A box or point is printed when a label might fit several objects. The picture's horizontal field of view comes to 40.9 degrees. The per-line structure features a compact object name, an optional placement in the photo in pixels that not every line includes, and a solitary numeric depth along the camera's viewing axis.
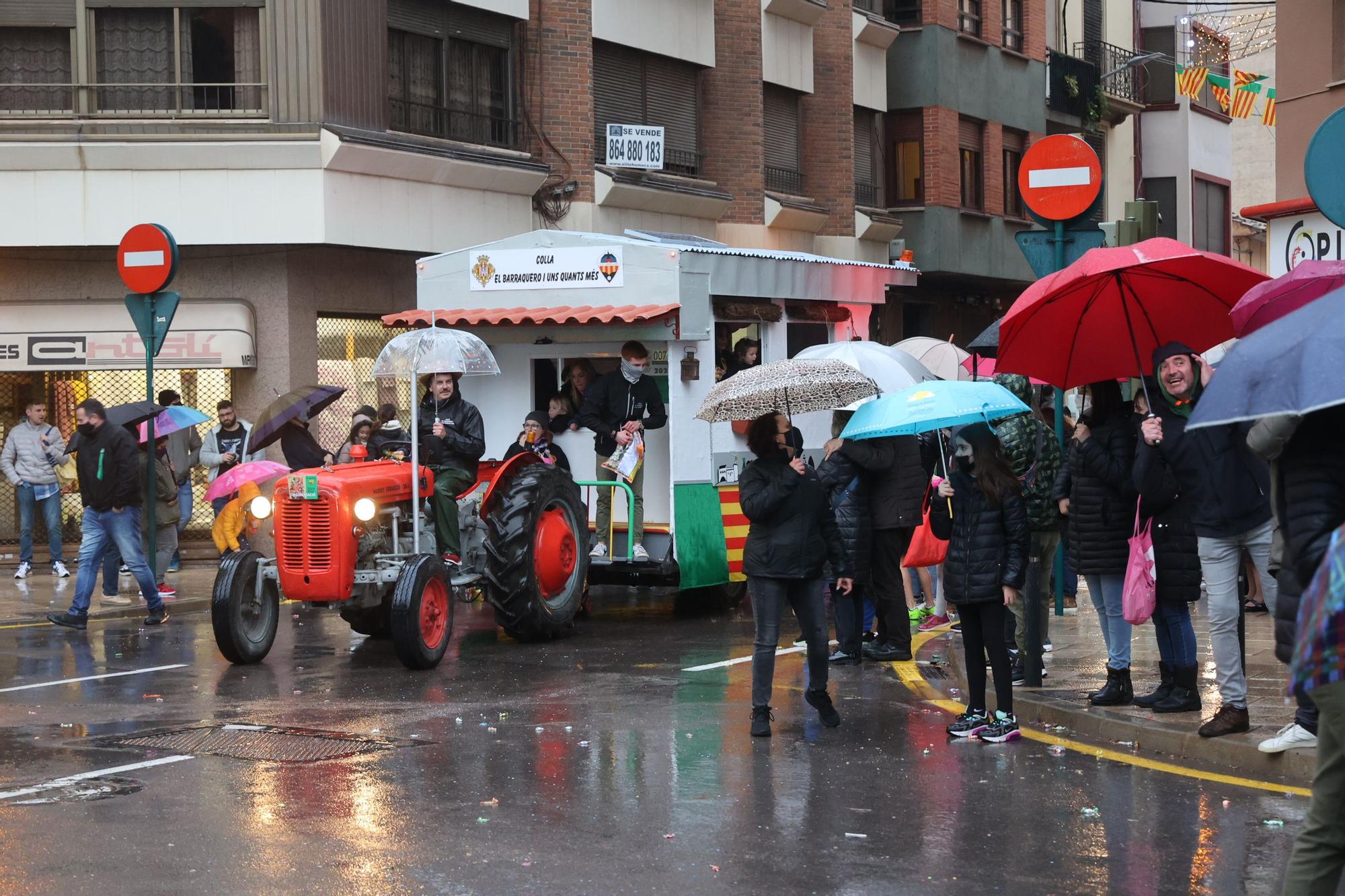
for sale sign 25.41
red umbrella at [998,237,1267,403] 9.80
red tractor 11.76
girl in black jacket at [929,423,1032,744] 9.05
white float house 13.84
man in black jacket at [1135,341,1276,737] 8.53
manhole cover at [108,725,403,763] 8.77
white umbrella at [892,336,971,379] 18.66
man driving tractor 12.73
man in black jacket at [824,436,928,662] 12.02
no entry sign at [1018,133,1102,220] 12.61
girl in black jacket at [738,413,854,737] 9.31
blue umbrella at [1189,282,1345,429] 5.57
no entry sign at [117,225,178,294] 16.05
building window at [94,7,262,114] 20.78
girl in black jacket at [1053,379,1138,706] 9.41
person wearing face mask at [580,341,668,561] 13.93
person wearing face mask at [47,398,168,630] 14.72
